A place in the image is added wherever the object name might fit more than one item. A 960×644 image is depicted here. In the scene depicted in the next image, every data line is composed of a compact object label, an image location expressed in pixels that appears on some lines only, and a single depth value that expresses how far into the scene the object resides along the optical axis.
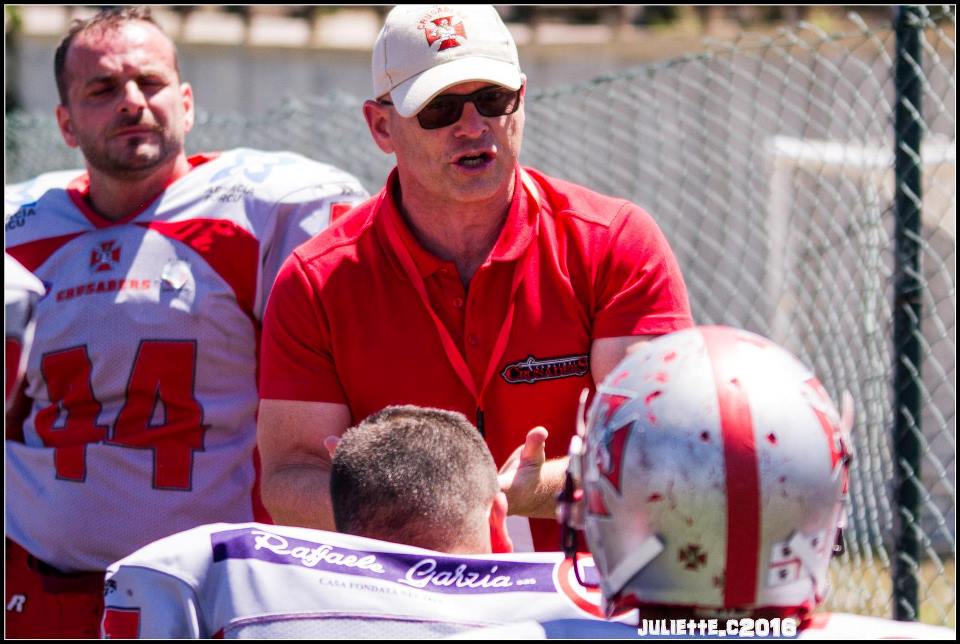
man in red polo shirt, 6.57
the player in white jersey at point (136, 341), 8.19
